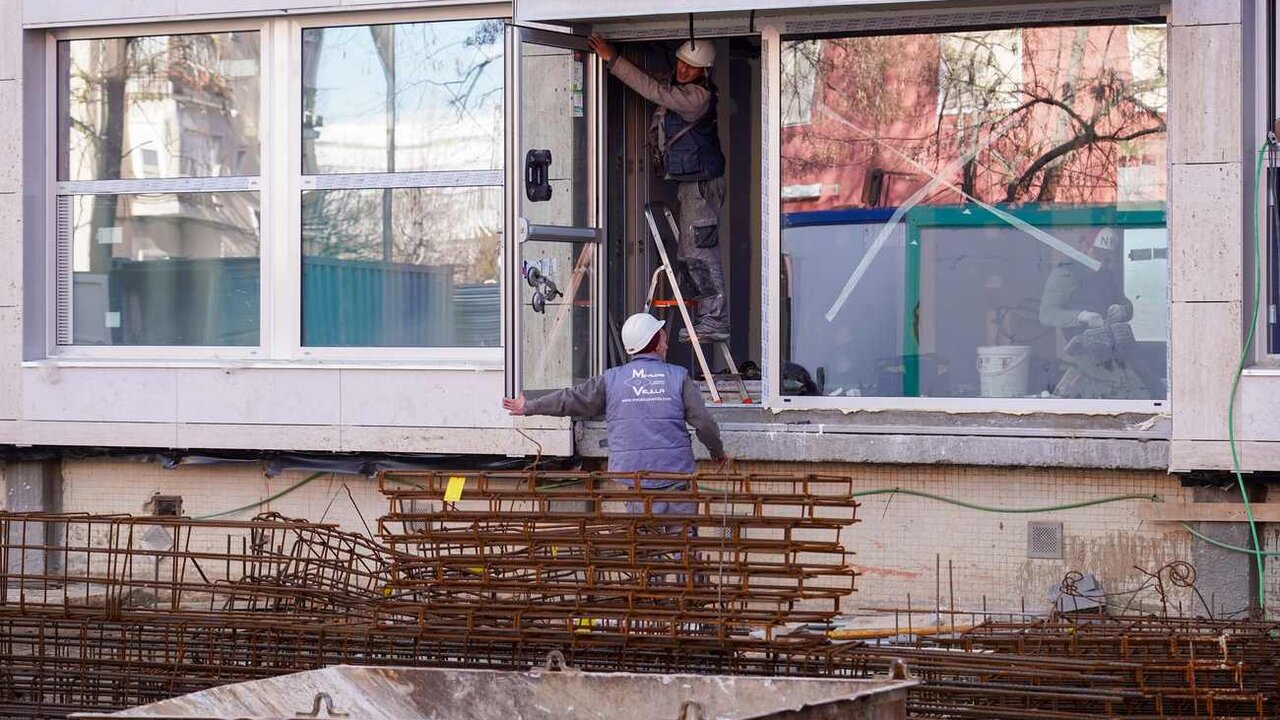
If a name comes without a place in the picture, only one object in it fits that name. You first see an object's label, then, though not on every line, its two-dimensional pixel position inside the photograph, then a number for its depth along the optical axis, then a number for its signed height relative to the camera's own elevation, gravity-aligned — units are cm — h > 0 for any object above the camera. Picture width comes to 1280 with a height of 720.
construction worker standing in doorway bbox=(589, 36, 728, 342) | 2136 +116
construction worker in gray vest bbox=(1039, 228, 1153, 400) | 1978 +2
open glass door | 1977 +70
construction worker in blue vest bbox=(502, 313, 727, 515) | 1742 -45
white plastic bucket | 2023 -26
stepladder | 2187 +19
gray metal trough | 990 -113
